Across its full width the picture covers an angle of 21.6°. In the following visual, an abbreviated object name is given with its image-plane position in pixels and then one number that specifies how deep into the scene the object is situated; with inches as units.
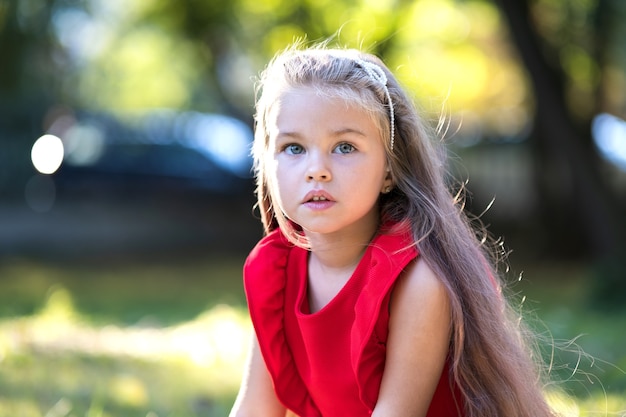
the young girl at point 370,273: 158.3
